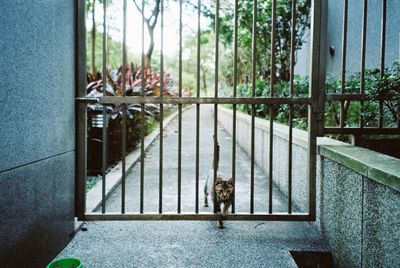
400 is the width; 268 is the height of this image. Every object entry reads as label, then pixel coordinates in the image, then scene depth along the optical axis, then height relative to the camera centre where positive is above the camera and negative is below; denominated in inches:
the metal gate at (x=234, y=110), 144.9 +1.1
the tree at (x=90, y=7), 307.1 +109.0
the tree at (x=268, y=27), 399.5 +100.3
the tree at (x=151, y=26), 516.7 +127.3
